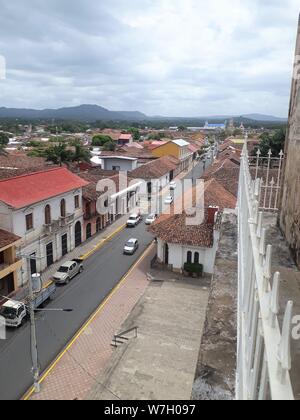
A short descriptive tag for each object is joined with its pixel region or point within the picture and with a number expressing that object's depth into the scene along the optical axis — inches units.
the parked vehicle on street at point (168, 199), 1566.4
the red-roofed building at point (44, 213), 786.2
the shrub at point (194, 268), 901.2
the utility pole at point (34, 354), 488.2
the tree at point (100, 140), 3374.0
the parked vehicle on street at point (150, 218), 1317.3
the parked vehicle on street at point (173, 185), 1890.3
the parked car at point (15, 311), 663.8
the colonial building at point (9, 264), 733.9
